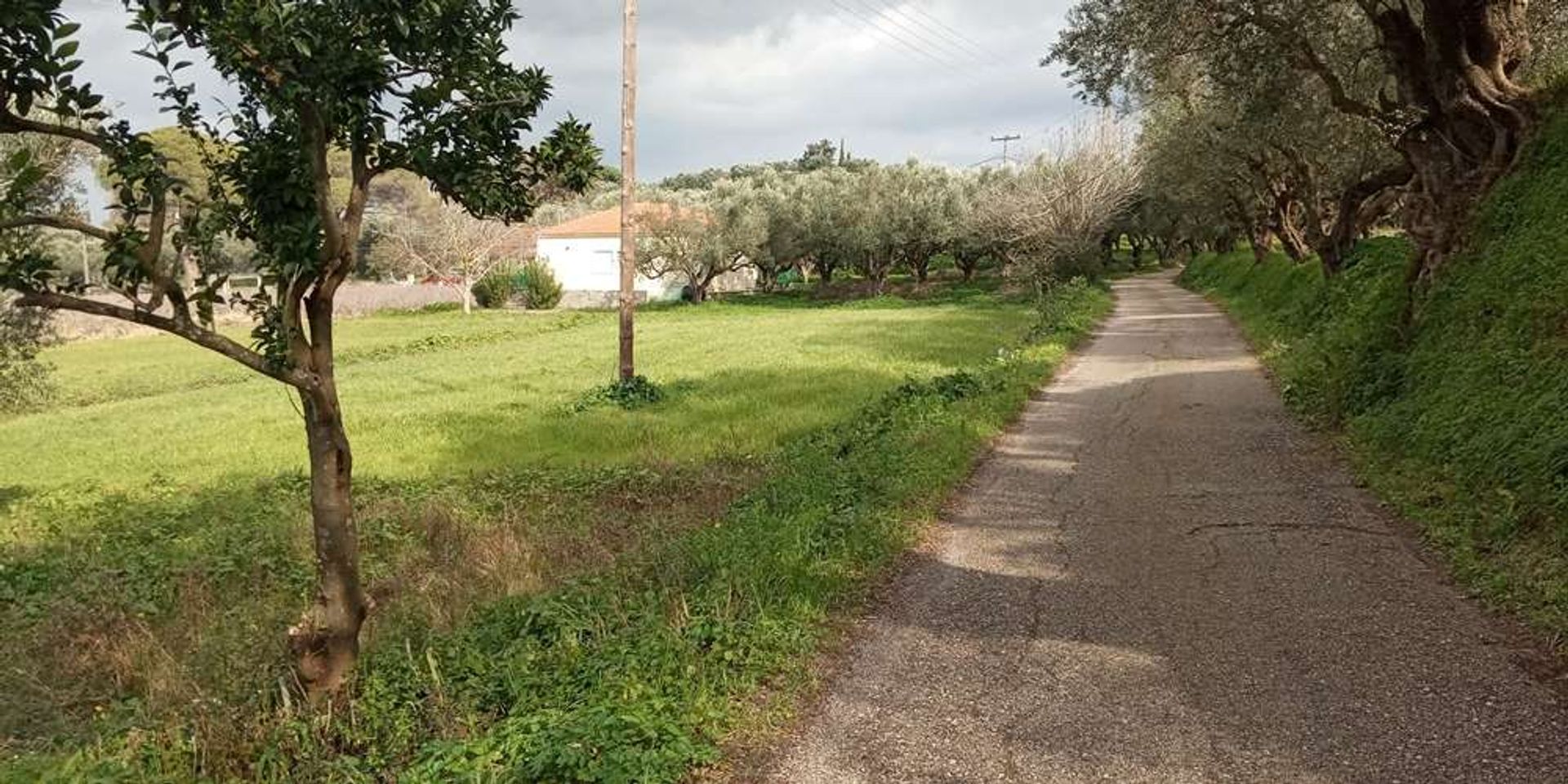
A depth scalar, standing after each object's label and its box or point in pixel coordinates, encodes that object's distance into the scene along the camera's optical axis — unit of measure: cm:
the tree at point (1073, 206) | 3853
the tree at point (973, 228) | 5150
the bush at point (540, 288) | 5691
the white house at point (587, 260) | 6219
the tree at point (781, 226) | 5550
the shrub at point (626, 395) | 1705
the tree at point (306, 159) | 388
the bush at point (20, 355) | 1269
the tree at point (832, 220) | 5472
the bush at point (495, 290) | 5778
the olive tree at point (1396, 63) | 1120
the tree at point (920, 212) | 5381
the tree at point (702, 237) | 5334
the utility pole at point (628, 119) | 1777
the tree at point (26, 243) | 356
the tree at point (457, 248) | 5547
